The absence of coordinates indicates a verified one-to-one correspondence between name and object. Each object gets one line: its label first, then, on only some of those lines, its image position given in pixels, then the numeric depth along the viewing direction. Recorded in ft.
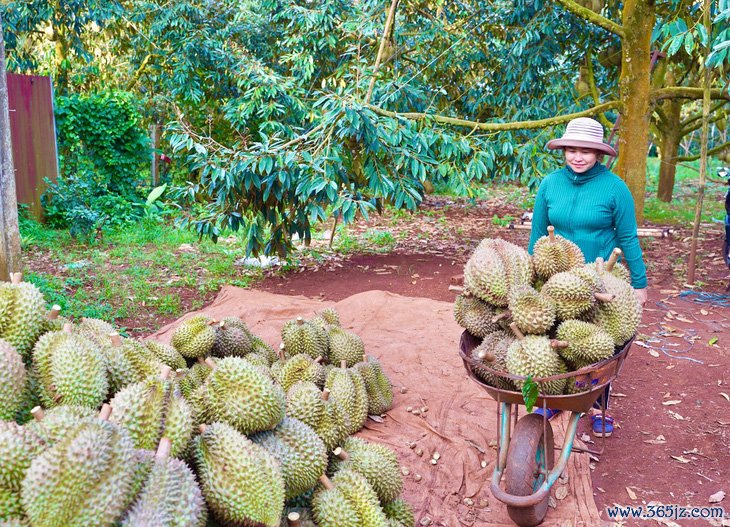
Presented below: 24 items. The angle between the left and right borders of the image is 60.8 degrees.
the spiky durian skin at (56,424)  5.46
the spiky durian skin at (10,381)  6.10
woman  12.36
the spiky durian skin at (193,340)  12.08
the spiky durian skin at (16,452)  5.21
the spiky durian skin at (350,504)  7.04
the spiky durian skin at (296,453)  6.94
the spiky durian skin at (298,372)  11.98
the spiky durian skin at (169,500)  5.17
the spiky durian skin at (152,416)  6.01
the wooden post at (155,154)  41.04
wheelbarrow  9.12
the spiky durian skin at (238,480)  6.02
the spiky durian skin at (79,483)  5.01
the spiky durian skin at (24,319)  7.00
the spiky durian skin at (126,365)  6.98
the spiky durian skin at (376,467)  8.00
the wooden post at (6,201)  17.49
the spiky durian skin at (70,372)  6.45
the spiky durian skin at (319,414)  8.54
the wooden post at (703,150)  21.77
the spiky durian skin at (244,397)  7.02
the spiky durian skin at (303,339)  13.52
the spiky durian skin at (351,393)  12.08
